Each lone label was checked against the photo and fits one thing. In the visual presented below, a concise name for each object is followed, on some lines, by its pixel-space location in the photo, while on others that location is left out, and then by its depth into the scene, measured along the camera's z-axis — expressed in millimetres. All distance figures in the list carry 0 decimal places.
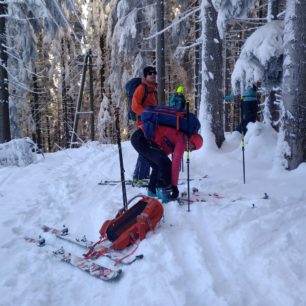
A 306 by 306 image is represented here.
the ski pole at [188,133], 5592
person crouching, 5902
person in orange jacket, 6719
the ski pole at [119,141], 5475
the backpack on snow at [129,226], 4488
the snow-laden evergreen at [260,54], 8758
